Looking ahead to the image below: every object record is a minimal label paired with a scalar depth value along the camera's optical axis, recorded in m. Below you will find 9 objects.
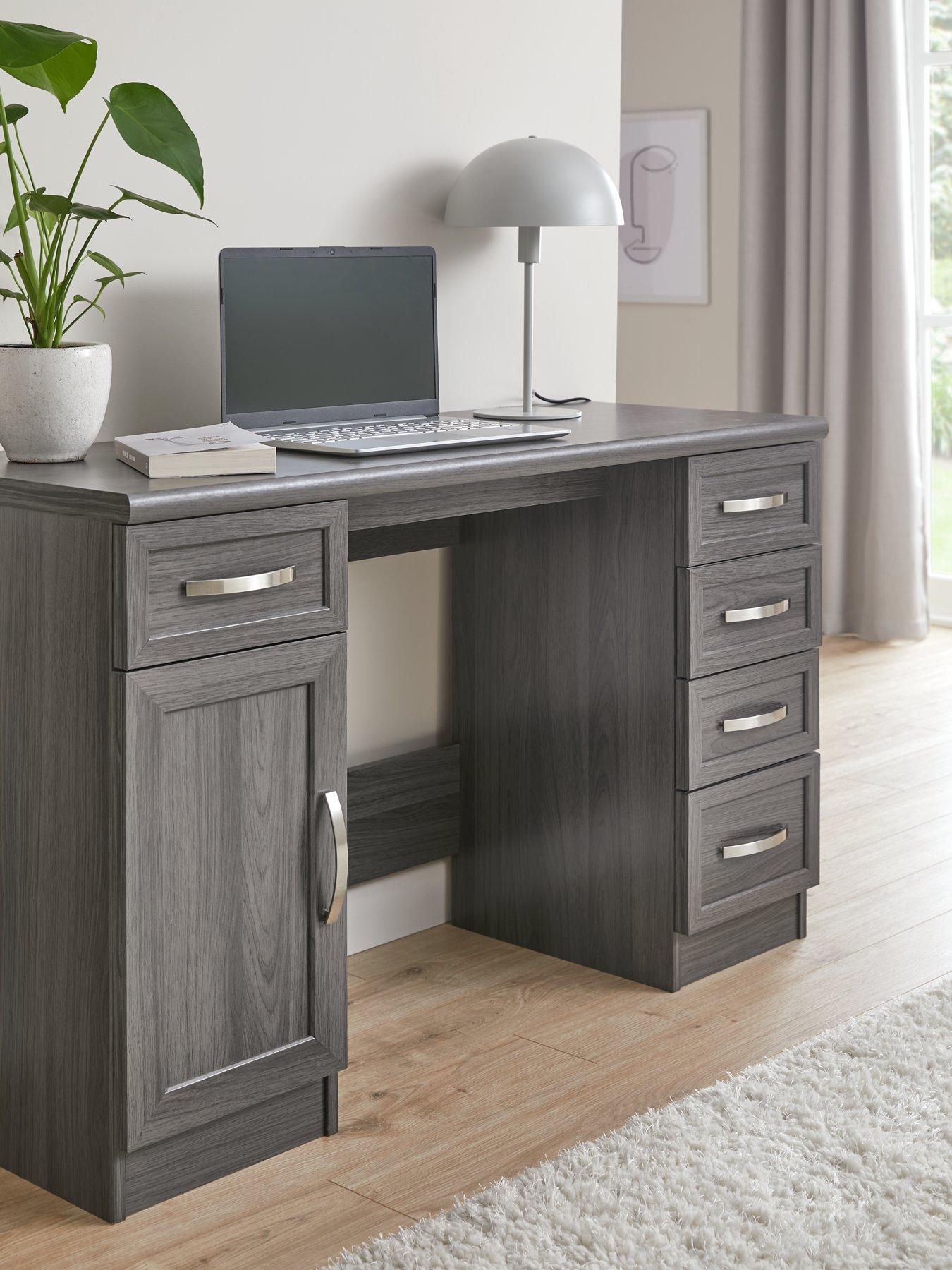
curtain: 5.82
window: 6.11
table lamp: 3.47
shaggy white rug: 2.84
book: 2.89
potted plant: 2.93
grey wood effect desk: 2.86
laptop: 3.25
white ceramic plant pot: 2.98
